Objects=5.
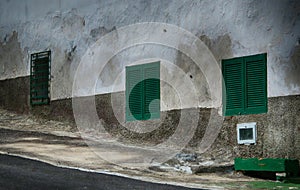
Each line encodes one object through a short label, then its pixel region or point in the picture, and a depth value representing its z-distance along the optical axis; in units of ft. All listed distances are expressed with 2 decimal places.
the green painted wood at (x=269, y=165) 33.99
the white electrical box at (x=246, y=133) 38.81
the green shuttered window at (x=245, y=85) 39.22
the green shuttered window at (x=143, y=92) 44.39
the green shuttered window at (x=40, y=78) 51.42
